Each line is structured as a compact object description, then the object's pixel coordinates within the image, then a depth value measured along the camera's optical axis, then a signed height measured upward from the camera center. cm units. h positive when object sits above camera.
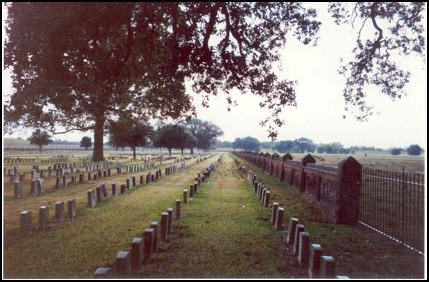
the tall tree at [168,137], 7638 +205
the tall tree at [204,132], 12525 +577
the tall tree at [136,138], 5150 +121
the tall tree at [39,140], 7930 +109
